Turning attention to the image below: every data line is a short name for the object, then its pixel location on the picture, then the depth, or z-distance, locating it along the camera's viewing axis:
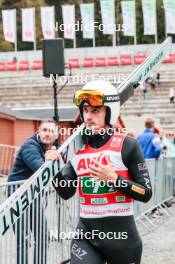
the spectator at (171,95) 41.65
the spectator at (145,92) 44.01
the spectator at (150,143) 11.10
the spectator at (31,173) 5.56
